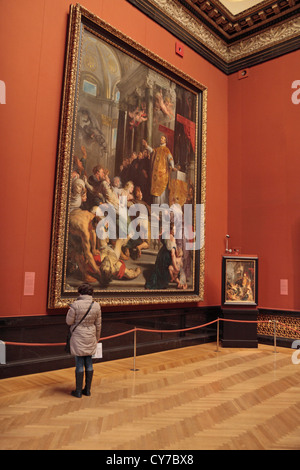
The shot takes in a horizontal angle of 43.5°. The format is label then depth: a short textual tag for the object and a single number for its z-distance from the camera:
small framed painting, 9.02
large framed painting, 6.51
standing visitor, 4.76
